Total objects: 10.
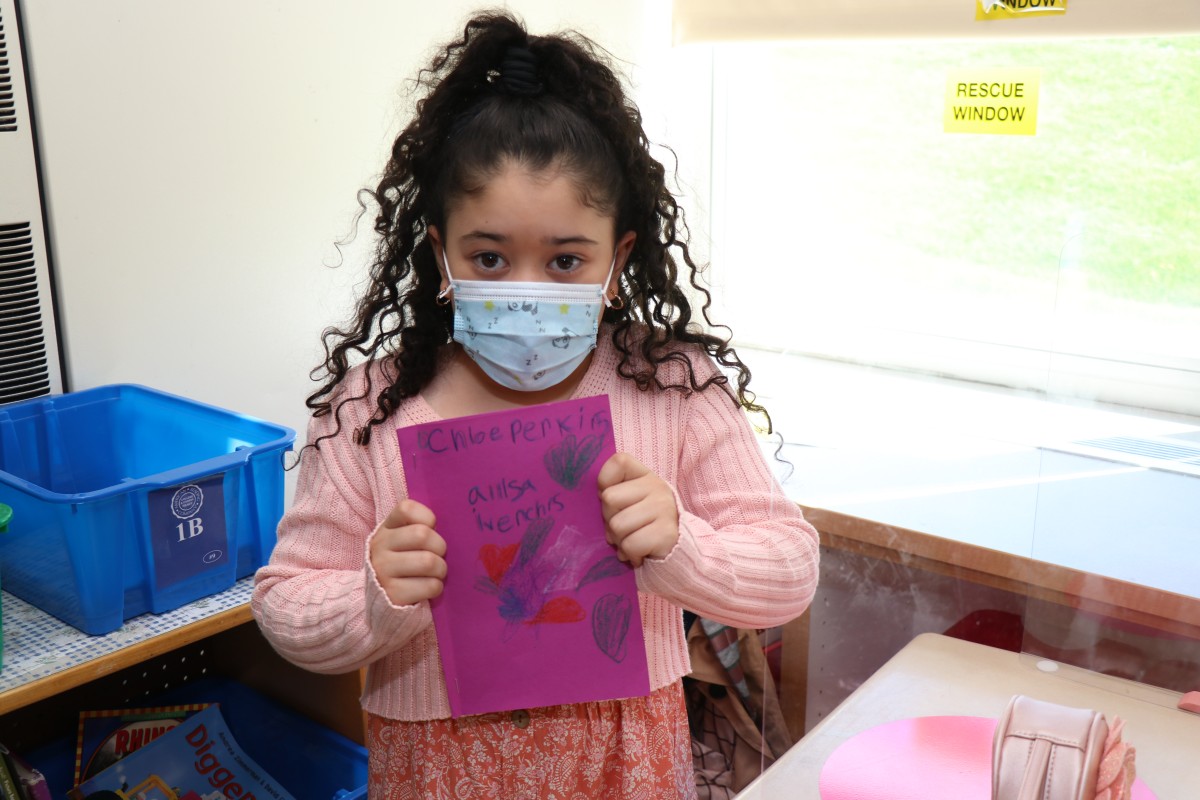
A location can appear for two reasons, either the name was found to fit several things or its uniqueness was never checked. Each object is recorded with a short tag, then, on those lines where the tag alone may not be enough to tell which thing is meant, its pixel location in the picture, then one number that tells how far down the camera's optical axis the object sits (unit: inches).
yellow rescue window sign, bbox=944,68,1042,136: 78.7
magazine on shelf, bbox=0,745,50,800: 52.1
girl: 38.9
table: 39.9
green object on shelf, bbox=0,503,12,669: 49.4
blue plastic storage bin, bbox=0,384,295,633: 53.3
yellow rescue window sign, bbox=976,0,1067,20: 74.3
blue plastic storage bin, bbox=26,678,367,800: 65.4
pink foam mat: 39.9
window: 51.4
